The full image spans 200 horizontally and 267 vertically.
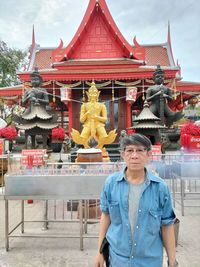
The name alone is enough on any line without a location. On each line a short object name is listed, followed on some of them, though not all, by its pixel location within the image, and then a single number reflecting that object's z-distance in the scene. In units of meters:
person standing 1.42
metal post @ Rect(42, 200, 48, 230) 3.50
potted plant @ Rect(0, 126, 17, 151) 7.69
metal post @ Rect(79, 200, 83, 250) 2.75
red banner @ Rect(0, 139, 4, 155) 6.06
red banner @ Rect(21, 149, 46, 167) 3.42
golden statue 6.73
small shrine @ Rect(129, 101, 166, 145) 6.93
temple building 10.17
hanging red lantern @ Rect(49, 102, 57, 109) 12.13
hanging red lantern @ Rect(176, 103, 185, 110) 12.95
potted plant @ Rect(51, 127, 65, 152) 9.48
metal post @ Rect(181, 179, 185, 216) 4.09
